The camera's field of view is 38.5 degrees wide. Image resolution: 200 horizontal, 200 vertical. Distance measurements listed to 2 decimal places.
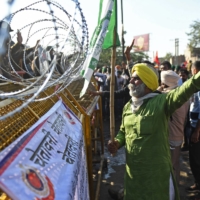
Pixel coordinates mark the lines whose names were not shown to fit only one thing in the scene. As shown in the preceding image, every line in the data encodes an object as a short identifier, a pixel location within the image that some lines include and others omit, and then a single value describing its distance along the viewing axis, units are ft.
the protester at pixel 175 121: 12.67
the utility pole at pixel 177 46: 200.32
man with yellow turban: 8.51
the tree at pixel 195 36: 178.60
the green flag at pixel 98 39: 9.32
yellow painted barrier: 5.87
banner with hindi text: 3.81
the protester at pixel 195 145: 14.03
